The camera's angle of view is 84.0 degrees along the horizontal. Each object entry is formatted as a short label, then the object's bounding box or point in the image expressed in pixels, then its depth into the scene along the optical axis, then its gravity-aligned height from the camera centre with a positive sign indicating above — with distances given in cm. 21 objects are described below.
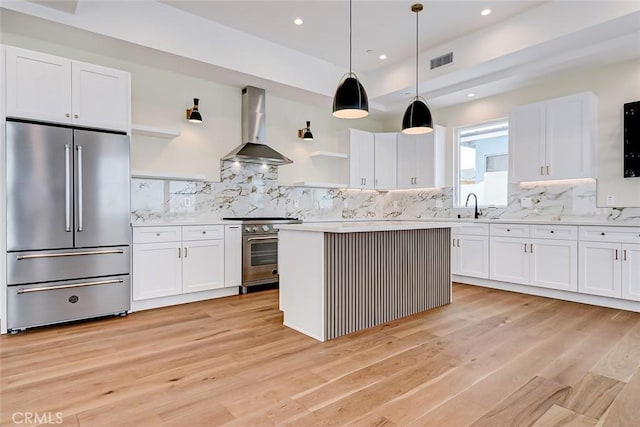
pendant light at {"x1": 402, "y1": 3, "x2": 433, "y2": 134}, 363 +96
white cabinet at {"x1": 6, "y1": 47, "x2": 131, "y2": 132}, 314 +115
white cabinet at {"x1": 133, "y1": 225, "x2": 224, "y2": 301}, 385 -55
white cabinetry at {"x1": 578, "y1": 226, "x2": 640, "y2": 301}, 380 -55
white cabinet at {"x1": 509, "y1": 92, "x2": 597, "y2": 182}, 440 +96
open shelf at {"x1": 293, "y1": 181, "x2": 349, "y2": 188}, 564 +45
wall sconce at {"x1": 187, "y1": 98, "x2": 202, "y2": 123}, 461 +127
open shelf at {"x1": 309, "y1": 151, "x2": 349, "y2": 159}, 590 +97
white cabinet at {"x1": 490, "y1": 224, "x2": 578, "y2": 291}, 428 -55
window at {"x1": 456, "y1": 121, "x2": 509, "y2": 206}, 561 +81
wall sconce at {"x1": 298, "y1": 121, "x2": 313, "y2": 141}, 583 +130
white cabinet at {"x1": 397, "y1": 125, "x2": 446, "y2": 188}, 606 +93
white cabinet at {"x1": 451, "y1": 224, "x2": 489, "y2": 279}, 512 -58
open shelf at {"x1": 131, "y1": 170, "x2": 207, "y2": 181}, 418 +45
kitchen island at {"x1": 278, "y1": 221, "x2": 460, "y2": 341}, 298 -58
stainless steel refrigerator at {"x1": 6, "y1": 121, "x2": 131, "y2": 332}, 313 -11
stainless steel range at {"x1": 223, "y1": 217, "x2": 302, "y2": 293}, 468 -53
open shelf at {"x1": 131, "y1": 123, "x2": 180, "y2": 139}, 407 +97
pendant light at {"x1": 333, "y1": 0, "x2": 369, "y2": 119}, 309 +100
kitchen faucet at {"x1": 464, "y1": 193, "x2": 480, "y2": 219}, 565 +5
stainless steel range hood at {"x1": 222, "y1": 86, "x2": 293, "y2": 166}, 505 +126
